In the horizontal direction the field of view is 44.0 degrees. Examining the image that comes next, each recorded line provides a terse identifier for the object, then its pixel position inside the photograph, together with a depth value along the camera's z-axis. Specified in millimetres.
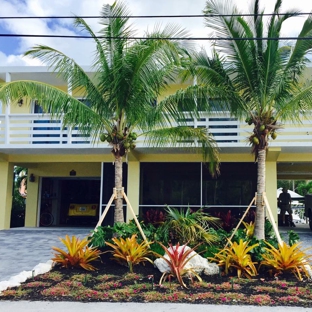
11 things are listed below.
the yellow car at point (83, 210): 18281
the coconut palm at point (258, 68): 8211
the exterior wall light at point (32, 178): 17359
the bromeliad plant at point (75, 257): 7562
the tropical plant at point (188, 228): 8377
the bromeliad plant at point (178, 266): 6633
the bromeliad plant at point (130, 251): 7609
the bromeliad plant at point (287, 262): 7051
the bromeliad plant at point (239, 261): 7078
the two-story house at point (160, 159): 13375
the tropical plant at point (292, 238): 8047
